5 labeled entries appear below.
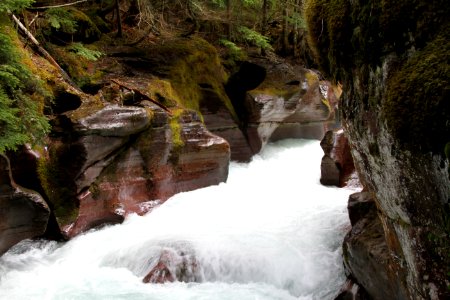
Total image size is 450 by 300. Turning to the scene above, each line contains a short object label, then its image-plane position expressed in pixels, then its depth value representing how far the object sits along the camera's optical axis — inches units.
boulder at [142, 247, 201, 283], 224.7
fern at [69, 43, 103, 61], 345.1
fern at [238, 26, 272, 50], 504.7
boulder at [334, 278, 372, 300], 177.6
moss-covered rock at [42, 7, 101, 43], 350.6
